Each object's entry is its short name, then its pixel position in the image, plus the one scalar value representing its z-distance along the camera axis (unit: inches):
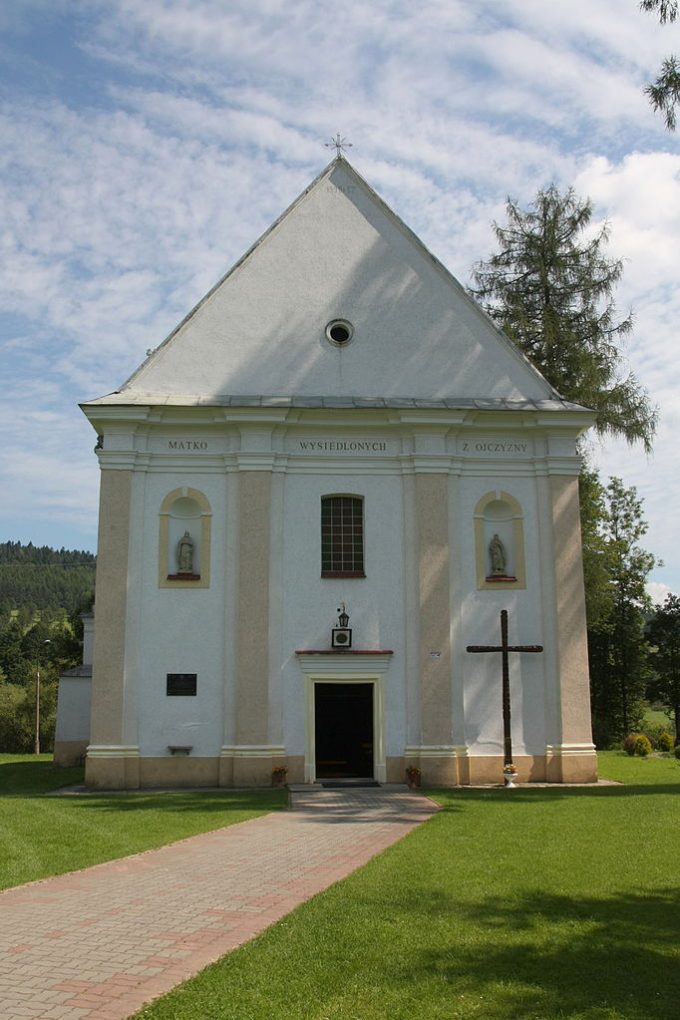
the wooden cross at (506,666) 823.7
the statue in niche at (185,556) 849.5
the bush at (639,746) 1181.1
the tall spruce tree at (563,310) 1159.0
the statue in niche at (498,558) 875.6
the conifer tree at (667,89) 458.6
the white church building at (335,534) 822.5
